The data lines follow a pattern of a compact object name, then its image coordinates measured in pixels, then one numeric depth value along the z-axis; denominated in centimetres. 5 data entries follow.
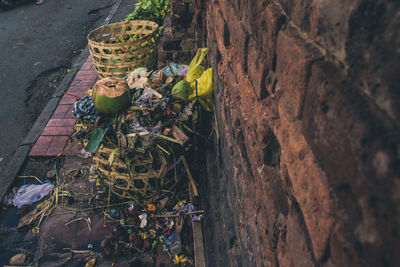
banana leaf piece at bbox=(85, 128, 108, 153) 200
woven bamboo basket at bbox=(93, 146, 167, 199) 213
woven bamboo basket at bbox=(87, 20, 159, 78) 268
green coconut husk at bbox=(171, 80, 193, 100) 218
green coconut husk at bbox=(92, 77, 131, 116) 204
